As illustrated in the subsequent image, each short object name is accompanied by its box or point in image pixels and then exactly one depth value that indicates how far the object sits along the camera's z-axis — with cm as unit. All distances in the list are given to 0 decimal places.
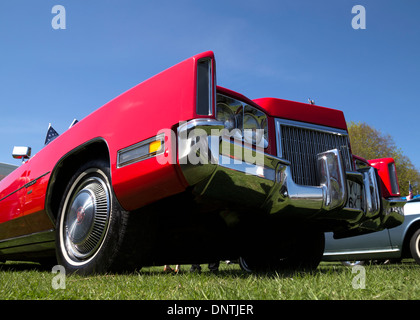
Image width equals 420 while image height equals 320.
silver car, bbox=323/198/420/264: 492
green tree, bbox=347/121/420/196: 2430
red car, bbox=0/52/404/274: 180
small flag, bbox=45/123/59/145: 379
